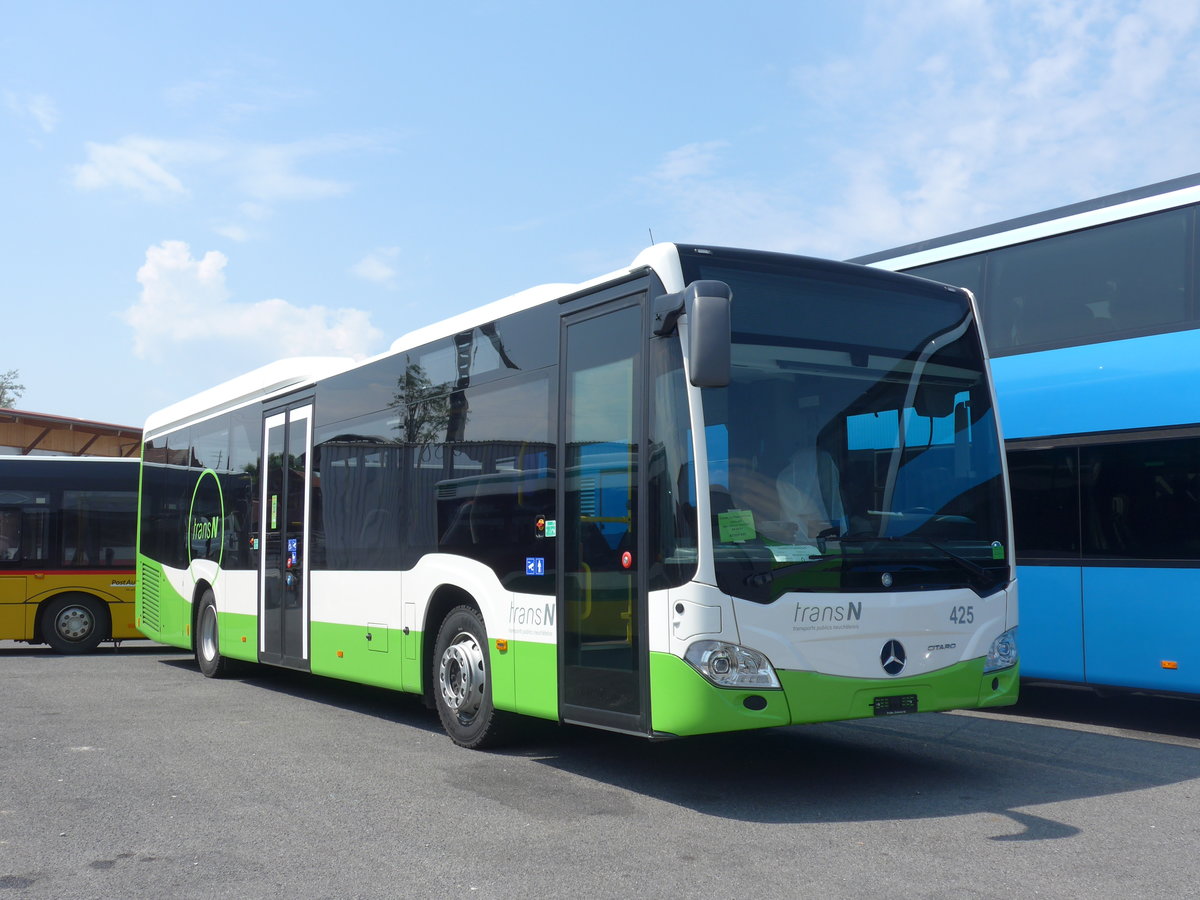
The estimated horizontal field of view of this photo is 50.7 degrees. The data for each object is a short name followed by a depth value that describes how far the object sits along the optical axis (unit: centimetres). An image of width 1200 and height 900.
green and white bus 665
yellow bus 1817
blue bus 959
